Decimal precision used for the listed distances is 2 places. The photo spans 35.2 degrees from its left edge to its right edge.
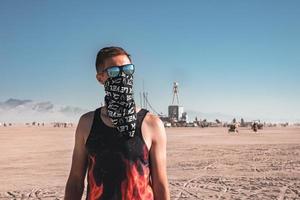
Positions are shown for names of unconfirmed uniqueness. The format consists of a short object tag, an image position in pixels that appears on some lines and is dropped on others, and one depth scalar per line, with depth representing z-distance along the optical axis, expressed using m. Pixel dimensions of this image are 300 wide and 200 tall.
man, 2.43
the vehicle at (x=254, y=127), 57.37
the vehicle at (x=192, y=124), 88.64
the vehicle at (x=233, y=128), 54.51
